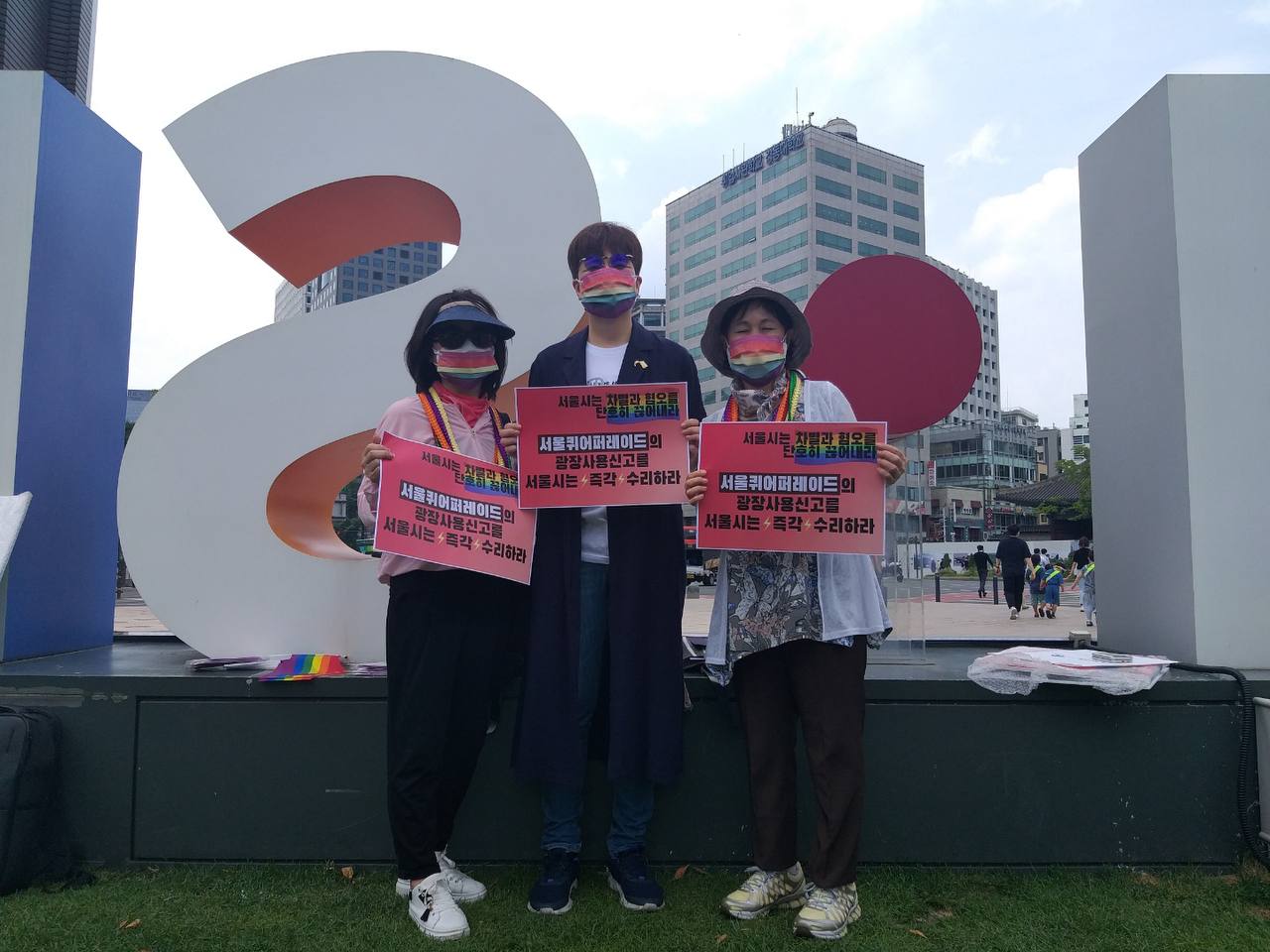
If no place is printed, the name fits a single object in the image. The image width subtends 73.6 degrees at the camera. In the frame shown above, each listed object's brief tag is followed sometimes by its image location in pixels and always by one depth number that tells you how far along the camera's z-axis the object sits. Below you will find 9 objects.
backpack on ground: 2.79
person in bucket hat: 2.57
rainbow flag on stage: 3.13
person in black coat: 2.69
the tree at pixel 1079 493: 39.28
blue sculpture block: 3.74
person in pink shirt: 2.62
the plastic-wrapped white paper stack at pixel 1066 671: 2.91
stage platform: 2.99
